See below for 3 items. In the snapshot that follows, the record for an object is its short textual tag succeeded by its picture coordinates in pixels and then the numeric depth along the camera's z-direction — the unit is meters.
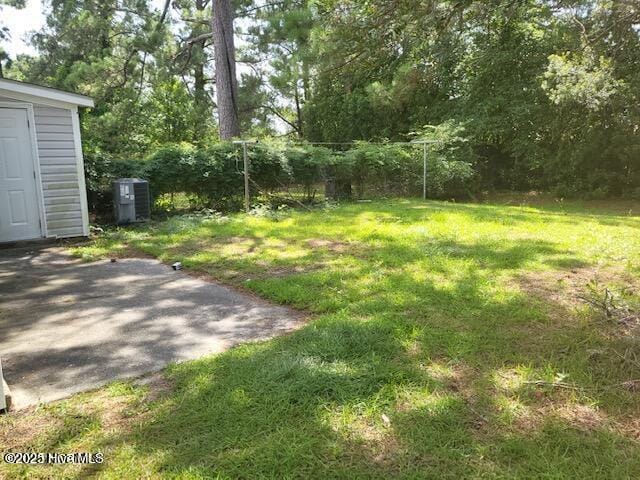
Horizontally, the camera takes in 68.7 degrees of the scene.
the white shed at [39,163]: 7.19
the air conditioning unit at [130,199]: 8.78
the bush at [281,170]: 9.65
